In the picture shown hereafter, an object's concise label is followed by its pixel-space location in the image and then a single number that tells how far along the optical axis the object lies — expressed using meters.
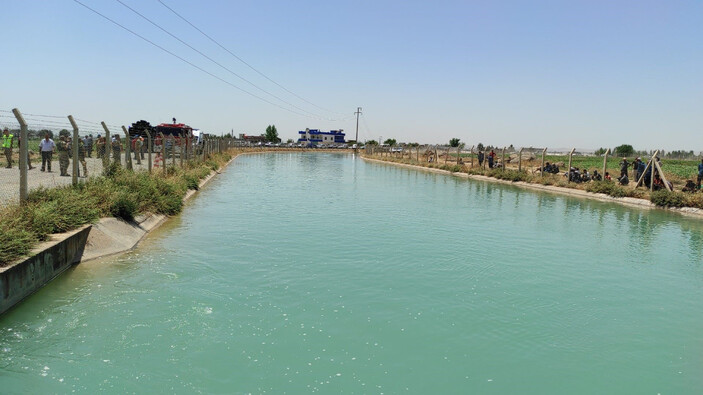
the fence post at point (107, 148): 14.92
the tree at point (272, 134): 147.88
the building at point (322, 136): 139.62
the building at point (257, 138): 136.75
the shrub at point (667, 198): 22.75
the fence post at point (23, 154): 9.32
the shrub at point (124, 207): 12.16
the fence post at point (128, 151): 17.02
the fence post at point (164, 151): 21.37
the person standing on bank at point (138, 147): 26.53
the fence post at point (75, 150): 12.18
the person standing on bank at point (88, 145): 23.03
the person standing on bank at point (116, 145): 21.02
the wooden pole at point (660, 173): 24.81
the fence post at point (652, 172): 25.05
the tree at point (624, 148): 106.25
